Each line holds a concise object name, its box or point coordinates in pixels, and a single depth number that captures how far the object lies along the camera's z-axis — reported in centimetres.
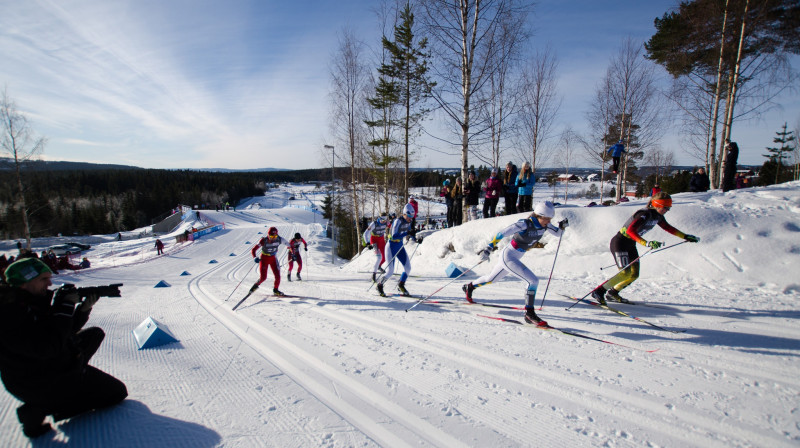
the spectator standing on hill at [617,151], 1149
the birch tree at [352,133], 1756
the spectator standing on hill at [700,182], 1103
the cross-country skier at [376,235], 922
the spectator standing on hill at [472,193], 1155
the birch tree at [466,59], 1002
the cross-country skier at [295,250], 1054
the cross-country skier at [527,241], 466
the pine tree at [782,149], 3420
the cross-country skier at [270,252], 762
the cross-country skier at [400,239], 702
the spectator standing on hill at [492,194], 1066
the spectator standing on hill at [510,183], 1081
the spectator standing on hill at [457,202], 1198
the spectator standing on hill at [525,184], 1024
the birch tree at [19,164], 1964
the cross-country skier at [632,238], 504
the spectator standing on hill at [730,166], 964
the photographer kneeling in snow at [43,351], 225
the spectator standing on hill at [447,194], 1288
